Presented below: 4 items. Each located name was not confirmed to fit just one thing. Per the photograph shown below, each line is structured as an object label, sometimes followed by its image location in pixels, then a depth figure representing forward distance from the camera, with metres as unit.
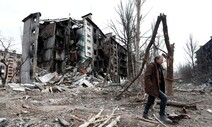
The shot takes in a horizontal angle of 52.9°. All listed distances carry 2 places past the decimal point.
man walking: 5.49
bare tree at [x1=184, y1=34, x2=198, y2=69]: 48.79
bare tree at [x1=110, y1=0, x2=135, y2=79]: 21.17
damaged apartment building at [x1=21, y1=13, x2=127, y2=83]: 25.22
